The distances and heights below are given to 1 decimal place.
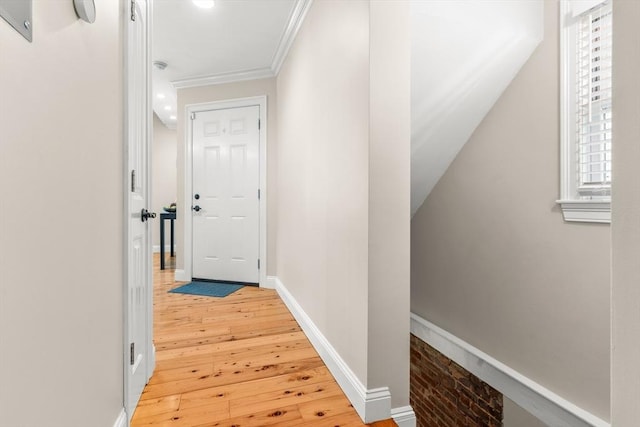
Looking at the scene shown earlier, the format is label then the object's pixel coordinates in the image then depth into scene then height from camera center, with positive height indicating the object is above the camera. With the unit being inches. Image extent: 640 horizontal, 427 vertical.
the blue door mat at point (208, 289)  137.9 -34.0
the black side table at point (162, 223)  183.2 -6.6
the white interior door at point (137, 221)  54.4 -1.6
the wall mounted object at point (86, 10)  36.0 +23.1
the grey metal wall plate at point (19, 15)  24.2 +15.4
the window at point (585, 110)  68.8 +23.0
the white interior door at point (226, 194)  151.9 +8.7
